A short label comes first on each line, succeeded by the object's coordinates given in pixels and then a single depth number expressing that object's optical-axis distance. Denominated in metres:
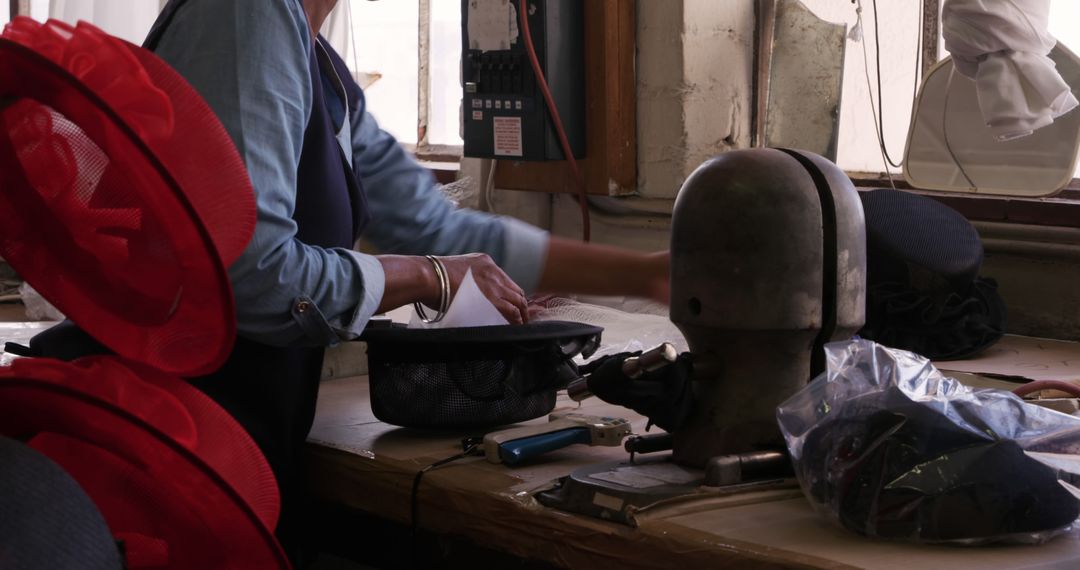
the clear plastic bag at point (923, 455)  2.49
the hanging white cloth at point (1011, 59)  3.53
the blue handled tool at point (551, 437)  2.82
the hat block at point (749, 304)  2.65
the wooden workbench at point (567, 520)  2.49
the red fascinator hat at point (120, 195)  2.42
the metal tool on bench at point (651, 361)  2.69
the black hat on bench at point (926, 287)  3.53
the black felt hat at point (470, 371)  2.90
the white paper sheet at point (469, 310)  2.96
